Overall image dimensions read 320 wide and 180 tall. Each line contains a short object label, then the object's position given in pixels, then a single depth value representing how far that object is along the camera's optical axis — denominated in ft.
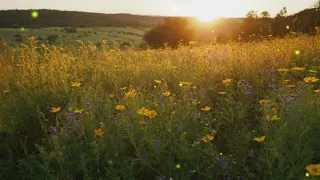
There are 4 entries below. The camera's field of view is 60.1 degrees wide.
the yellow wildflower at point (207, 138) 7.37
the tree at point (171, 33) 114.01
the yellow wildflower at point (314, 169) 5.38
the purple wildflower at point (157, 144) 8.07
